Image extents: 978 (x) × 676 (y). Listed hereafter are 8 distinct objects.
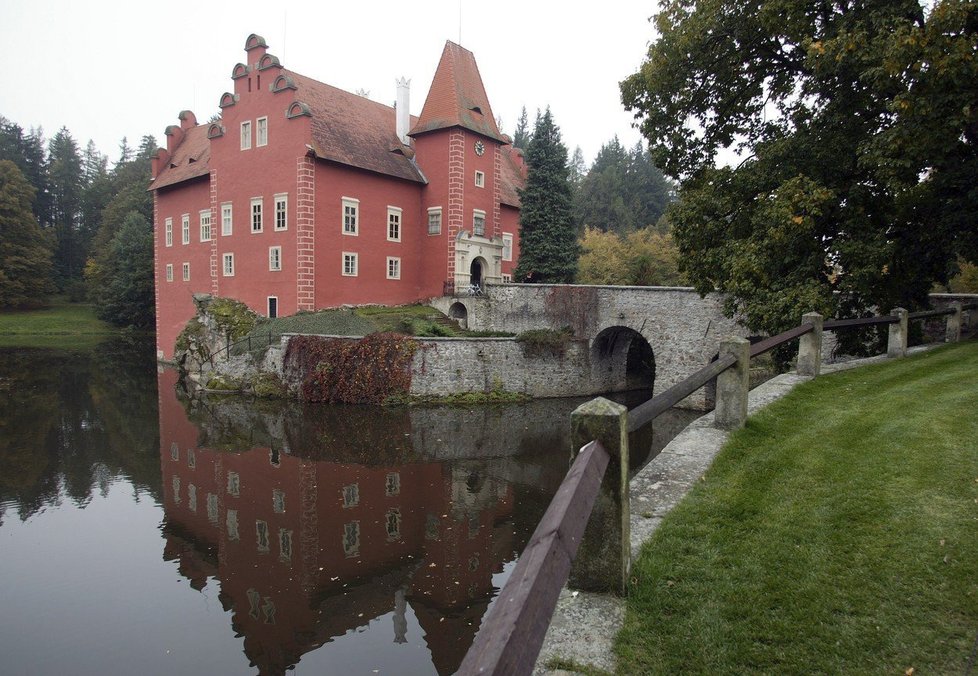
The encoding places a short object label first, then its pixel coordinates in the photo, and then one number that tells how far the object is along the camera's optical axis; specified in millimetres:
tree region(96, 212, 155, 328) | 49438
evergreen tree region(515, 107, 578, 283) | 32031
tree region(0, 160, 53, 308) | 52656
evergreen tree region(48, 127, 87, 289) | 66562
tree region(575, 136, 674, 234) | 58594
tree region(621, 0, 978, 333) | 10383
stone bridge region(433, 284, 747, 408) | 22750
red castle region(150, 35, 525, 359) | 26828
